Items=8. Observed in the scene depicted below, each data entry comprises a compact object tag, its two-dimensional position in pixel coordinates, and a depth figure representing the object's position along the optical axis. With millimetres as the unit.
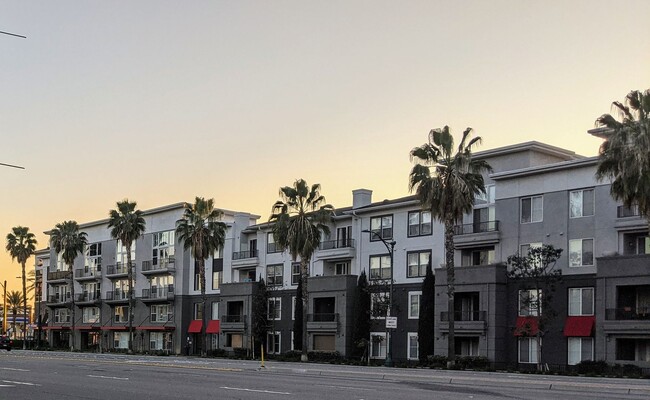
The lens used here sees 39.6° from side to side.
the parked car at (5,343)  81512
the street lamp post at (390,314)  58531
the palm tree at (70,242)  101875
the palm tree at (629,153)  44812
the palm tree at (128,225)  89812
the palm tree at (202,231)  80250
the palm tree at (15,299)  172000
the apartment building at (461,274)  51875
